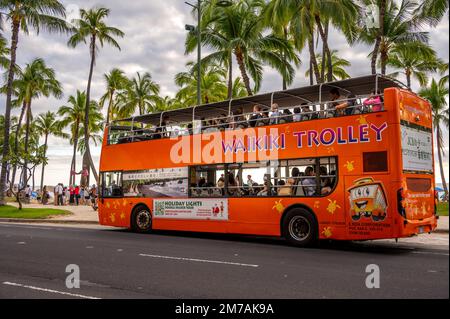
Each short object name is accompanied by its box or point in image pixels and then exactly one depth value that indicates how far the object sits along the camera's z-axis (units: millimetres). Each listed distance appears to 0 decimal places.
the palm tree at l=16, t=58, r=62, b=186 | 49875
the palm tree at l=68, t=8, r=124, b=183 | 39375
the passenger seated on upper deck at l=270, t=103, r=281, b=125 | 13109
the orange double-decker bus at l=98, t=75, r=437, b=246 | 10898
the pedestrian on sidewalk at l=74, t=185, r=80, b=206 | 36781
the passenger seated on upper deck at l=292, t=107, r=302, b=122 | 12578
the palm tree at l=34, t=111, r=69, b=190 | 71581
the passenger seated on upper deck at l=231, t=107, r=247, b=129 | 13836
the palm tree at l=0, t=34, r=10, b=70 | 32384
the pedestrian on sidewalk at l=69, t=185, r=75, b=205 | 37738
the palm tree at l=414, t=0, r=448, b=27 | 21422
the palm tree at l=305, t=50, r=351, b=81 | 40125
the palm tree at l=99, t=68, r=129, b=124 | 52219
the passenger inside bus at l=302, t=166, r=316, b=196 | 12141
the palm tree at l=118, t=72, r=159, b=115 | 52375
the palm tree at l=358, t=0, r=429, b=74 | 27750
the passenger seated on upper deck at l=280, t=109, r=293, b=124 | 12813
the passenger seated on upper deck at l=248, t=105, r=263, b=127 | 13508
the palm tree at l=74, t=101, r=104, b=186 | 58906
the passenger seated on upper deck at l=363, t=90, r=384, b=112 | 10992
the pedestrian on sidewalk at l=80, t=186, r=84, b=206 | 38856
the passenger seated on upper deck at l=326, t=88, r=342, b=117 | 12016
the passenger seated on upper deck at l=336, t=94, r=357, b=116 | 11562
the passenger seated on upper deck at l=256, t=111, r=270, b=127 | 13328
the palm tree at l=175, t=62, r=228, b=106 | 45781
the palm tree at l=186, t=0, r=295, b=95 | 26453
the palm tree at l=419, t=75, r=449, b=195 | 49188
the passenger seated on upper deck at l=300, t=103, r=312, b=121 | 12398
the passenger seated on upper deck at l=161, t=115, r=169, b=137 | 15789
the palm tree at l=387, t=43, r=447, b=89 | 39688
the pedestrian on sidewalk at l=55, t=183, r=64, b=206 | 35562
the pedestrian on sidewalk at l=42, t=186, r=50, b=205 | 37484
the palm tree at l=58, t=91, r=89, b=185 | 56906
